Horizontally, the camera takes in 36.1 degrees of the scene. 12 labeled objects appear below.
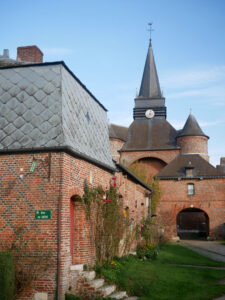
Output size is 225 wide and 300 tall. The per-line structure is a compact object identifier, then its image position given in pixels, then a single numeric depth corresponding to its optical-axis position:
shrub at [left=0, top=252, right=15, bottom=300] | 7.23
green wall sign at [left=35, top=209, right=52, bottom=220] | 8.45
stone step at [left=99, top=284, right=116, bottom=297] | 8.42
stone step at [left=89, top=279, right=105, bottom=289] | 8.56
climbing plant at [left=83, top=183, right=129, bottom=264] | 10.18
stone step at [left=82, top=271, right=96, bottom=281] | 8.72
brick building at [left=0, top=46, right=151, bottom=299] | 8.40
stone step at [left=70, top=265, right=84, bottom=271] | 8.95
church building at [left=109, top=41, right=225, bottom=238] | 31.73
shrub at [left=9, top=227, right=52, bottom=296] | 8.10
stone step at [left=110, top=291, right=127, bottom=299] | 8.47
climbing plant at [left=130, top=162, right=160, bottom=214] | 32.28
